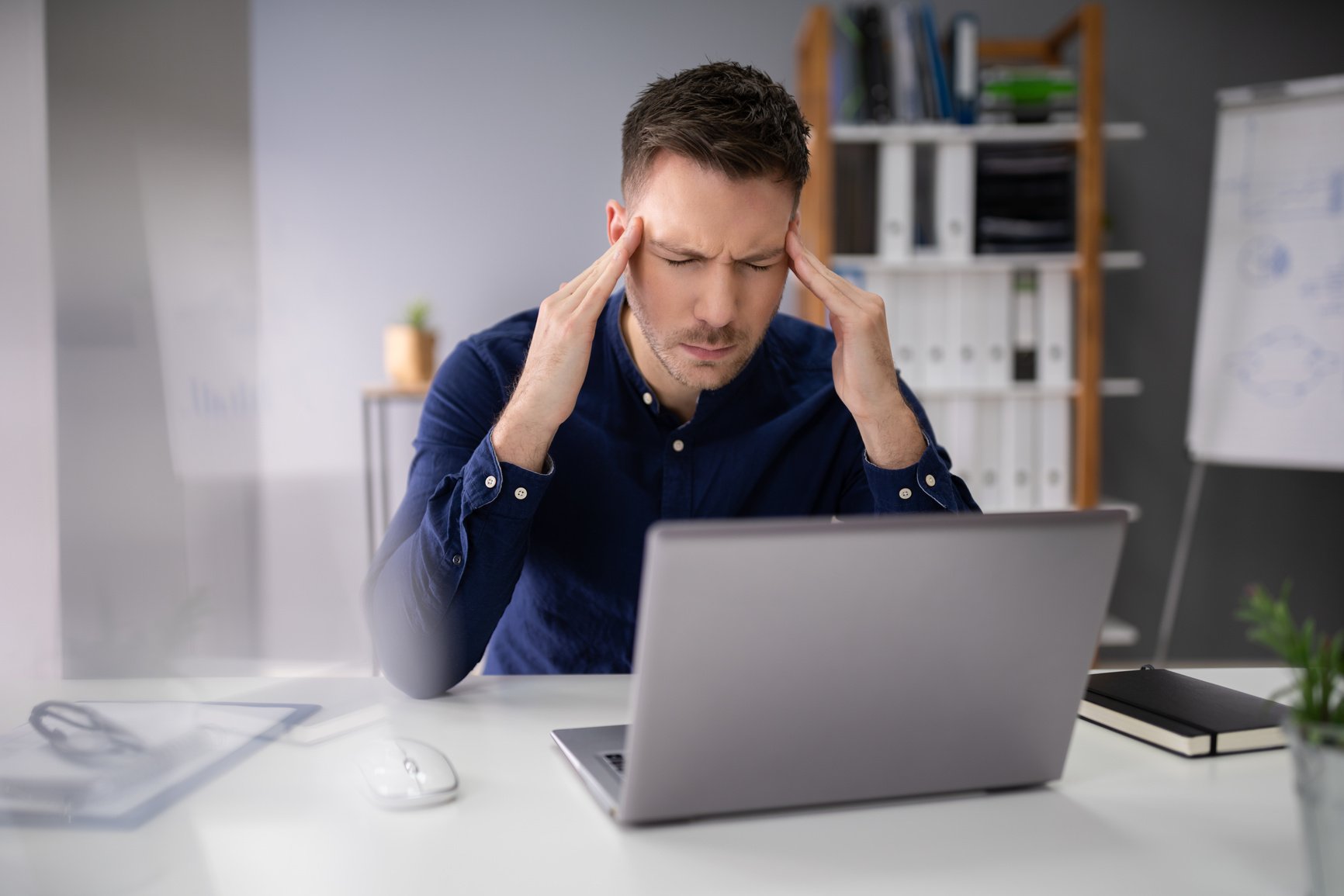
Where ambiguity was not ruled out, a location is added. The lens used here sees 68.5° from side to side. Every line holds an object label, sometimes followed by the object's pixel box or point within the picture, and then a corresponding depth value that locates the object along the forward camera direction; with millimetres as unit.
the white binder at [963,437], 2936
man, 1081
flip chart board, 2760
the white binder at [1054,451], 2955
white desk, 604
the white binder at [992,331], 2914
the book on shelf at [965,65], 2844
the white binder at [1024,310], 2934
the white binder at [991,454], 2963
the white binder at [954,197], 2867
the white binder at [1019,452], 2947
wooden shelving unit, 2811
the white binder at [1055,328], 2916
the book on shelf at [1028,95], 2891
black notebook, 848
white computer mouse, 713
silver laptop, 600
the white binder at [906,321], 2904
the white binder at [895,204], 2867
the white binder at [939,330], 2910
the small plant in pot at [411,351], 2904
